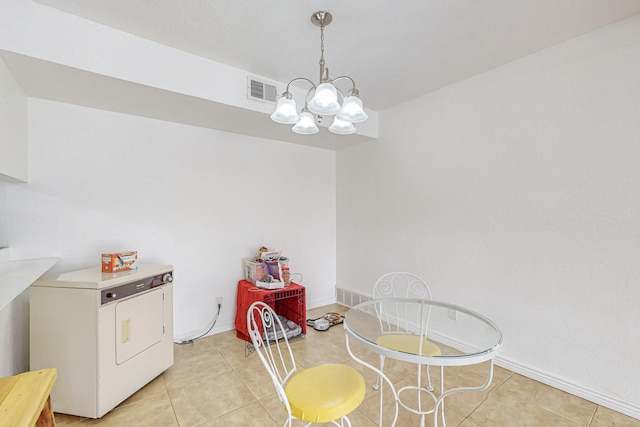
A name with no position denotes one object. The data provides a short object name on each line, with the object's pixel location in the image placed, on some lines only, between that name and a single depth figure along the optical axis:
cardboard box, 1.95
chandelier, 1.45
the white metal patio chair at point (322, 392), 1.14
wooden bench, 0.90
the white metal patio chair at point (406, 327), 1.52
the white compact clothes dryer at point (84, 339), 1.65
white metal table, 1.25
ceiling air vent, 2.32
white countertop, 1.37
